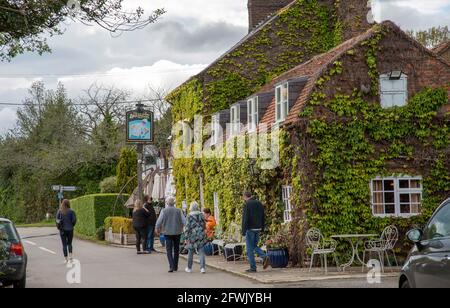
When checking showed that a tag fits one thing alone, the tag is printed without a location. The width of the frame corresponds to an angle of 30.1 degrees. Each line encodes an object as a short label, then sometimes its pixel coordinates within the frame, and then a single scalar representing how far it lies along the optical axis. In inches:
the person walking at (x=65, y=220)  927.7
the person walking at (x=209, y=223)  1039.4
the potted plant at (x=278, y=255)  836.6
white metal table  807.7
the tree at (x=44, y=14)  539.2
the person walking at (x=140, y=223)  1130.0
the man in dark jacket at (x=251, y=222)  783.7
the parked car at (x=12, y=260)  614.2
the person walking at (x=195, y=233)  801.6
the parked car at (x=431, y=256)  367.9
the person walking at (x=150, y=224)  1155.3
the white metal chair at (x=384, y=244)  789.4
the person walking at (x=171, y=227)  810.2
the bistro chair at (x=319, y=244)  784.3
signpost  1876.2
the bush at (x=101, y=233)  1569.9
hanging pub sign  1462.8
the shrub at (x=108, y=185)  2206.0
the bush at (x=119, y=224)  1390.3
